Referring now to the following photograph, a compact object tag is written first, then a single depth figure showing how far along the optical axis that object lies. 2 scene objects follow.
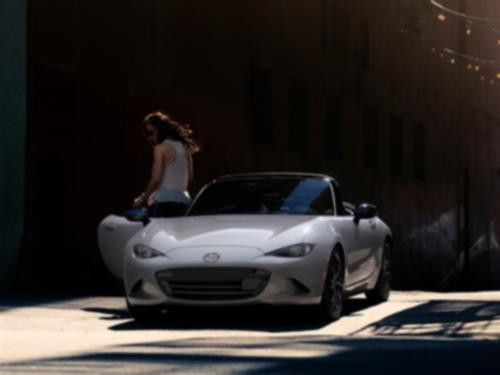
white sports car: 10.87
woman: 13.24
